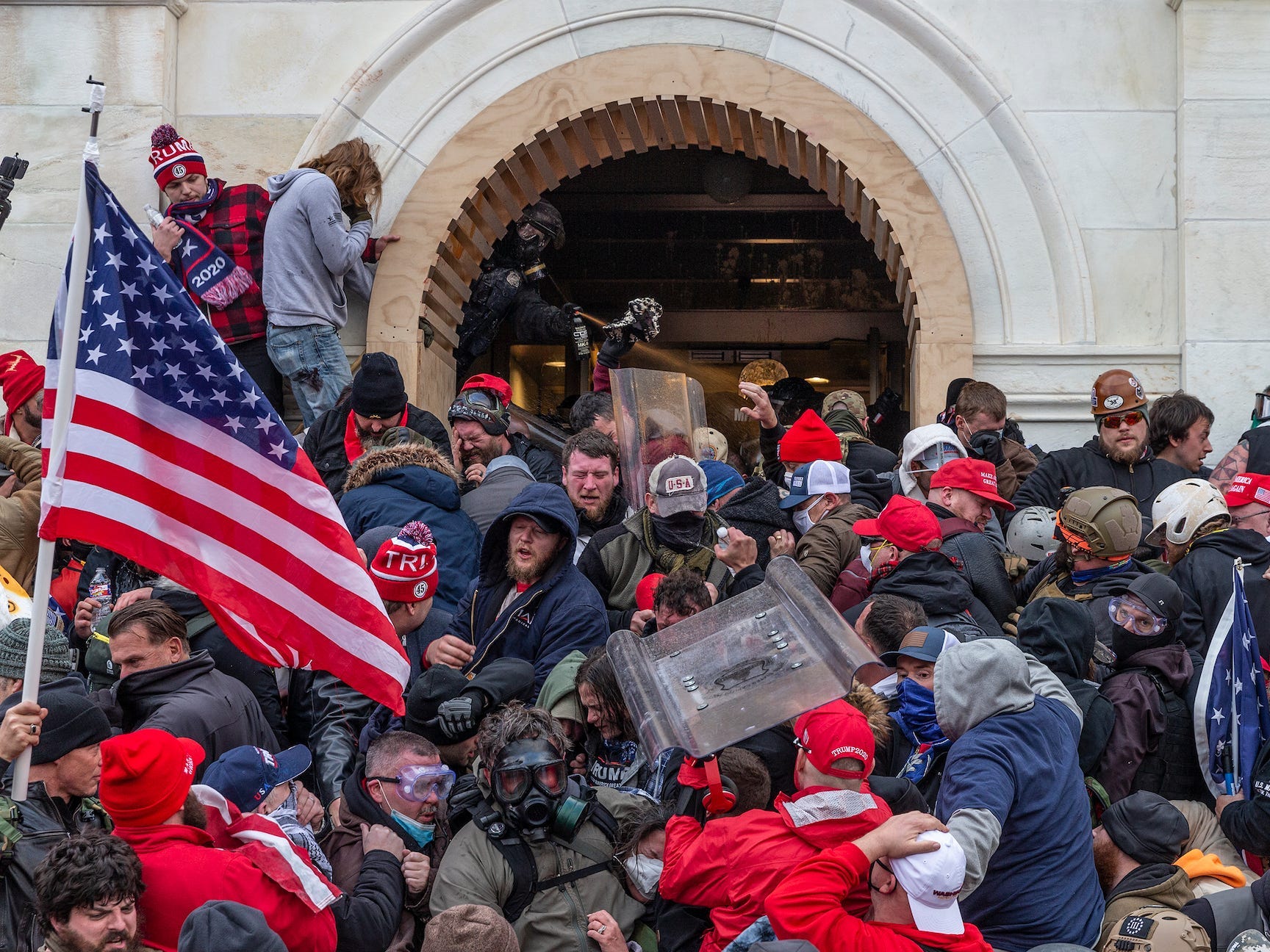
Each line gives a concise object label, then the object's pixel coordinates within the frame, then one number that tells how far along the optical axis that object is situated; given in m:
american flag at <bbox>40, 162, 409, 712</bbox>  5.17
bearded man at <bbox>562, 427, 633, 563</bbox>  7.45
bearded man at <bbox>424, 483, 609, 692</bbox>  6.39
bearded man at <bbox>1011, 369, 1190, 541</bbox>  8.13
